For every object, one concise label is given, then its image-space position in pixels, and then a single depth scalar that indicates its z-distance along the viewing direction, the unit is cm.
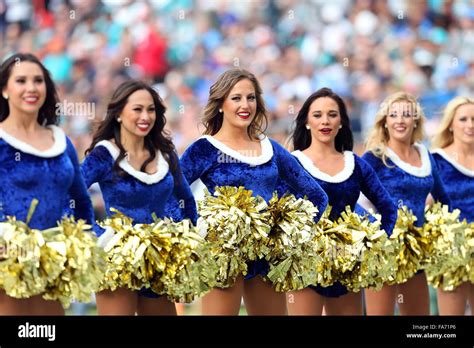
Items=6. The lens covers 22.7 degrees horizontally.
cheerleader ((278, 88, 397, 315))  629
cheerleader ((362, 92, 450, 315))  677
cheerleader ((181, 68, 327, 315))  582
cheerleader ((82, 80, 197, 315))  562
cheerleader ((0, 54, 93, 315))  510
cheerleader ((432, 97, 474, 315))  697
